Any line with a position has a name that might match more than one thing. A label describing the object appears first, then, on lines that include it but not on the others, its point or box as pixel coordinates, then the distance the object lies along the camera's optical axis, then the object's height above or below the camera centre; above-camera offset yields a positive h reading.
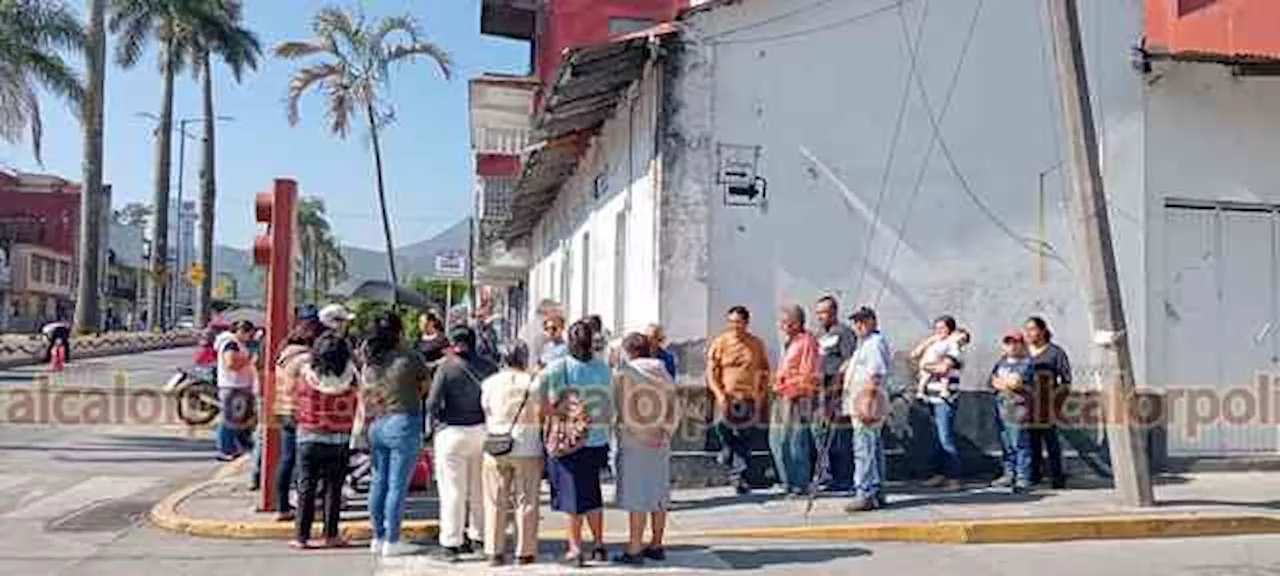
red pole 10.34 +0.42
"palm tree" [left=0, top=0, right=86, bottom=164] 24.12 +5.68
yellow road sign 48.88 +2.17
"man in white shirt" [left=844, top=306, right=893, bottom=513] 10.64 -0.58
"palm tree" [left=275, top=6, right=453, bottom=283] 26.52 +5.81
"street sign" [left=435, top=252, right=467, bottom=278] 26.34 +1.43
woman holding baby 11.82 -0.43
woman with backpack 8.73 -0.65
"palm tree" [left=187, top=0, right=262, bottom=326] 46.22 +10.11
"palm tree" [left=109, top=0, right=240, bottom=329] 40.72 +10.18
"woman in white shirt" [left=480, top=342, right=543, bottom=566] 8.73 -0.89
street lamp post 88.47 +4.36
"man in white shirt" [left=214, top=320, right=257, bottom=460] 14.16 -0.62
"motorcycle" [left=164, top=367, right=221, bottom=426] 18.39 -0.96
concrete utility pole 10.73 +0.70
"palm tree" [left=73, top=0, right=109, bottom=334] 36.28 +4.62
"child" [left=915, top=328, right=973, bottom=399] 11.81 -0.20
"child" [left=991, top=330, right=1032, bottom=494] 11.85 -0.64
